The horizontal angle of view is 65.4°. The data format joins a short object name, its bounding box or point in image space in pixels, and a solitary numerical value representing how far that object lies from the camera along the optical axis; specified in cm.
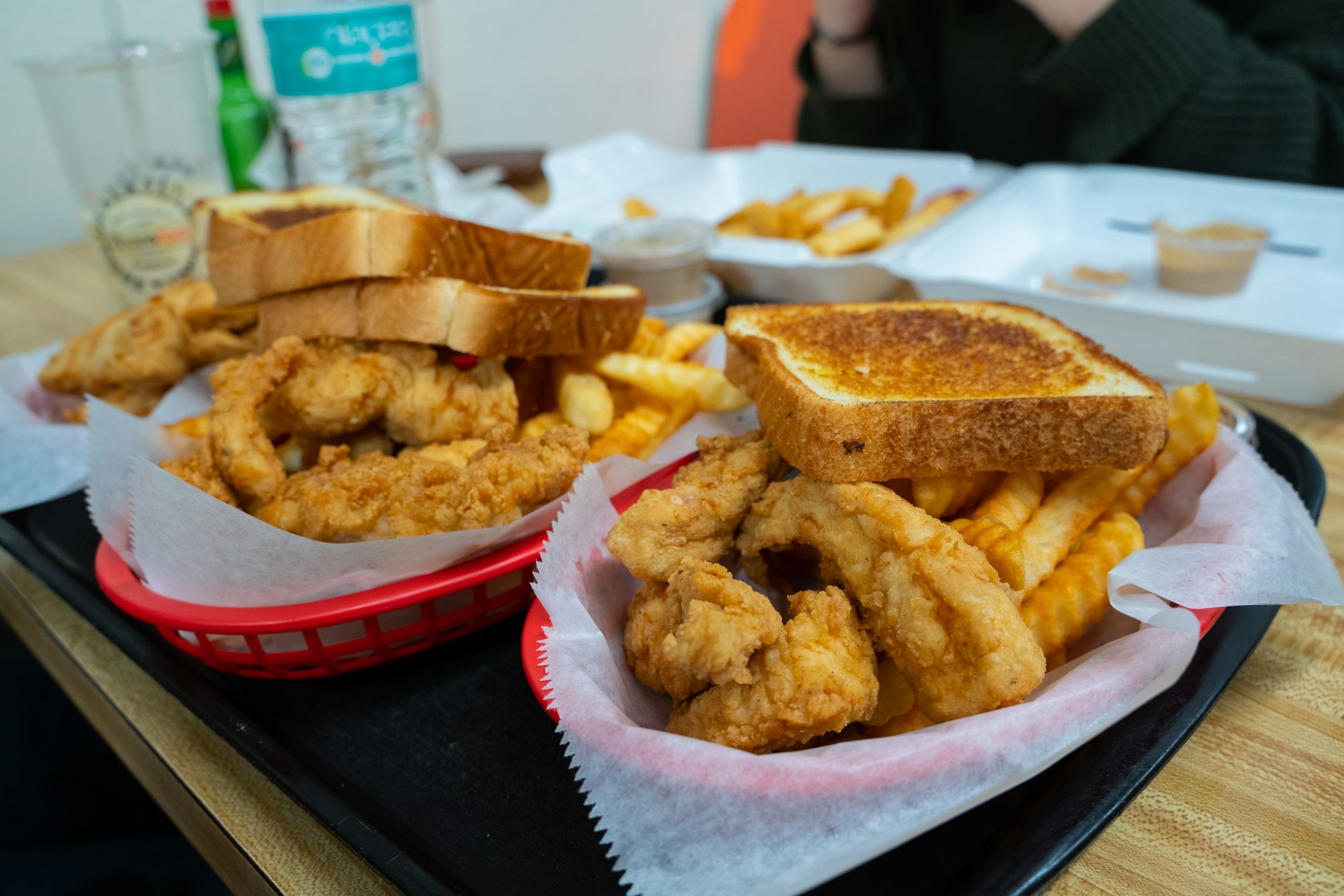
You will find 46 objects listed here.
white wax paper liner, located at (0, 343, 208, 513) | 42
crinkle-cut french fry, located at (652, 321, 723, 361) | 45
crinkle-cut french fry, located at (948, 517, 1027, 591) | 29
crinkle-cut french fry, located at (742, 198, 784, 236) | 64
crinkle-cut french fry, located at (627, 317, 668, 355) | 46
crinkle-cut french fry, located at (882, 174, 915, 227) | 65
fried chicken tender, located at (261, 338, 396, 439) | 39
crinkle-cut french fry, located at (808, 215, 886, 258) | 59
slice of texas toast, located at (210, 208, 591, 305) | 41
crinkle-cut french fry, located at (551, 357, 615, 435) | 41
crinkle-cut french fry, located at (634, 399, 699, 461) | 41
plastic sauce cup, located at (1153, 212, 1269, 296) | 59
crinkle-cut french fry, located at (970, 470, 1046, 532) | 33
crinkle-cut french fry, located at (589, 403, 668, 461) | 40
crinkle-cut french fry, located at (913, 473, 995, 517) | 34
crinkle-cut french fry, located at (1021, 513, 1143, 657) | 31
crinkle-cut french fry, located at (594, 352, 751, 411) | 41
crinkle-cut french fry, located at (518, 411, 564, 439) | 42
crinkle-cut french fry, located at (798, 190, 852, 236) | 64
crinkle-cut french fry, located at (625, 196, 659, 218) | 67
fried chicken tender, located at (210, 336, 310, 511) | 37
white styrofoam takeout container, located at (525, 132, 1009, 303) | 73
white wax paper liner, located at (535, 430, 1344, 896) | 23
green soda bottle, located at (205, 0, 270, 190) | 71
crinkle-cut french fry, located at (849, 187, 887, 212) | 69
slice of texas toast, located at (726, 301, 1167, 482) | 34
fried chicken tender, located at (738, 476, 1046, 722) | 26
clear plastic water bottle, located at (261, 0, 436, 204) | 57
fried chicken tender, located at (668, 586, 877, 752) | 26
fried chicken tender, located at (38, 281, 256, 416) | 45
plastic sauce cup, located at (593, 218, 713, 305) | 56
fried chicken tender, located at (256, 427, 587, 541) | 35
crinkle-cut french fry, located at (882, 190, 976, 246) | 62
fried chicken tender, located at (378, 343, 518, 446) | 40
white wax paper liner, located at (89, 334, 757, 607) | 32
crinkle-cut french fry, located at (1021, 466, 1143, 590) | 33
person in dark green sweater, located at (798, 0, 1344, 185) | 70
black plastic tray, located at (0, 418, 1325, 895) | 26
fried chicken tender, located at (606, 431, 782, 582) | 31
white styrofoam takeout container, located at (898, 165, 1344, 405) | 49
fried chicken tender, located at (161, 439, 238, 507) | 37
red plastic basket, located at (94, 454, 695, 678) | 32
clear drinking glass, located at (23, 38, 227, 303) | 59
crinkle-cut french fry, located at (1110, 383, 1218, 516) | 37
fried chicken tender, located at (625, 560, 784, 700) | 26
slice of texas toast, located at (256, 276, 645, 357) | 40
